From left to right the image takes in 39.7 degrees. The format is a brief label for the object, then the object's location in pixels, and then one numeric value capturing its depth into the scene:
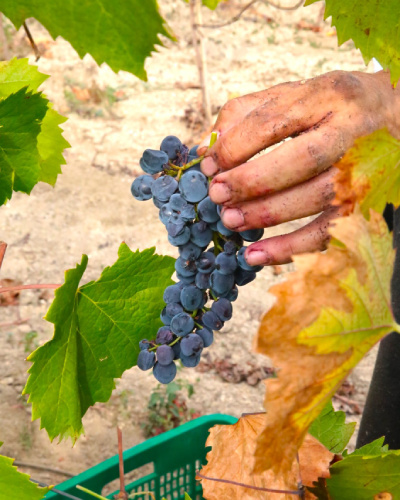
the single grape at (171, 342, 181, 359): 0.89
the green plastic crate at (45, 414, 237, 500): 1.30
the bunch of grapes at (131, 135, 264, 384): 0.80
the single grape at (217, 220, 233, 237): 0.81
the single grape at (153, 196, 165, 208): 0.83
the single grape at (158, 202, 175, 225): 0.80
